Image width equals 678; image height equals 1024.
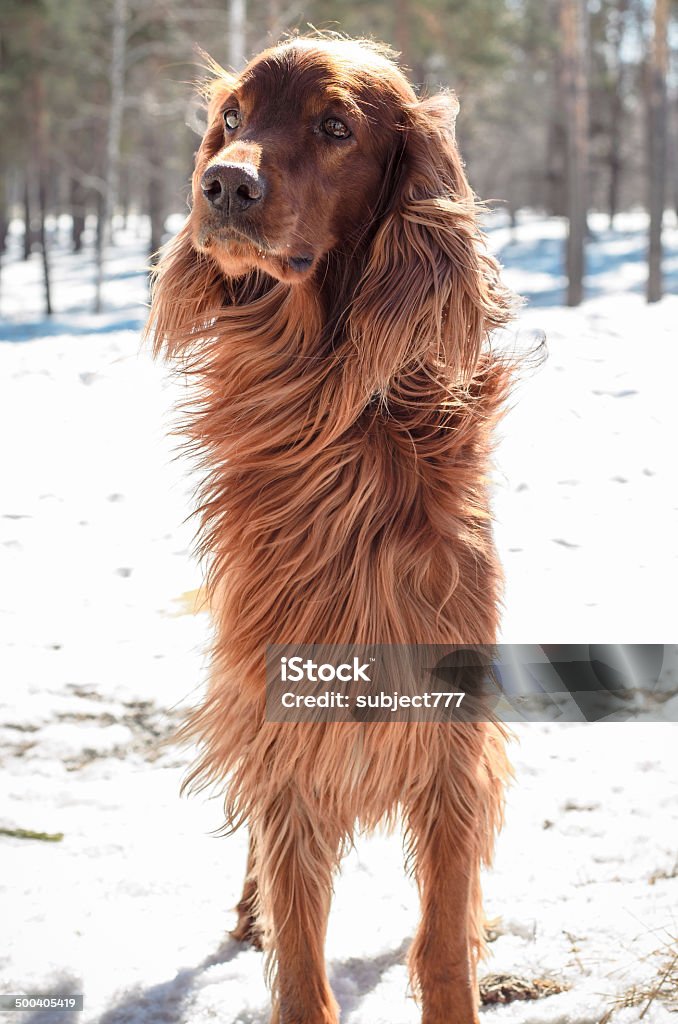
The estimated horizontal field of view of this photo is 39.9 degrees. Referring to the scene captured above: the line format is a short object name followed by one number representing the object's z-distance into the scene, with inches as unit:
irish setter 78.8
